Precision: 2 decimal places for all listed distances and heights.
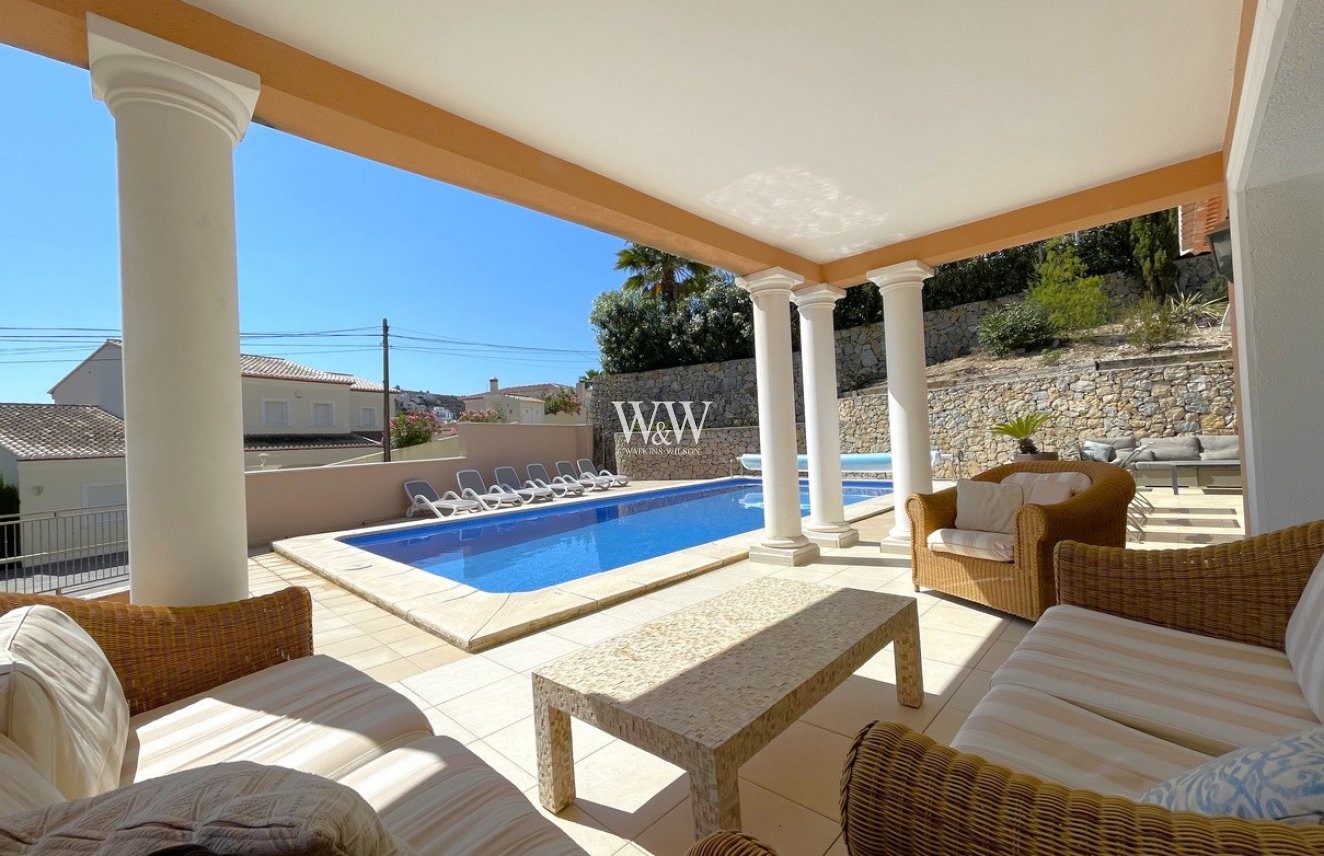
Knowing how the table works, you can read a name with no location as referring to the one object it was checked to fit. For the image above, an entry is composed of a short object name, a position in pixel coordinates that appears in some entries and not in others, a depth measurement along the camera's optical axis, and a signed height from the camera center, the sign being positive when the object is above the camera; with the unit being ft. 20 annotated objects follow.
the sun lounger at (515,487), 36.22 -3.03
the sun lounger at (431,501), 31.63 -3.13
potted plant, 20.54 -0.48
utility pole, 44.62 +4.53
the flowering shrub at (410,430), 55.98 +1.83
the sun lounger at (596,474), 42.81 -2.69
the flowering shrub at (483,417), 62.11 +3.26
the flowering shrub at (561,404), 70.49 +4.71
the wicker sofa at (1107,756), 2.50 -1.98
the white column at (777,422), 16.40 +0.24
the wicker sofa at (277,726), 3.51 -2.32
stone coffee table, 4.73 -2.53
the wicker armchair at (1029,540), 10.05 -2.37
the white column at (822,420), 17.89 +0.23
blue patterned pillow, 2.35 -1.69
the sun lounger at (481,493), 33.45 -3.02
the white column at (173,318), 6.06 +1.57
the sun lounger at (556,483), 38.68 -2.98
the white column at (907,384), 16.42 +1.15
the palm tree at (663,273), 52.70 +15.37
